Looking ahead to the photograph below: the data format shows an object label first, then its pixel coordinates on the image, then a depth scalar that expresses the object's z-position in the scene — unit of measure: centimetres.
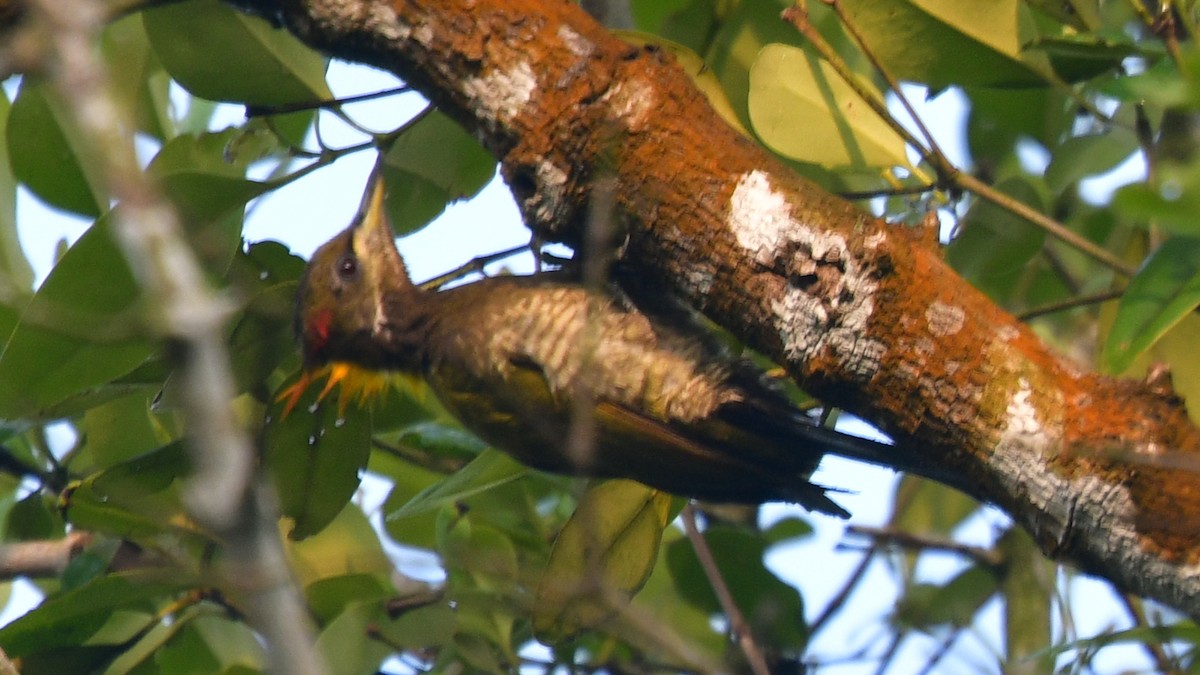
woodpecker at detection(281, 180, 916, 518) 669
